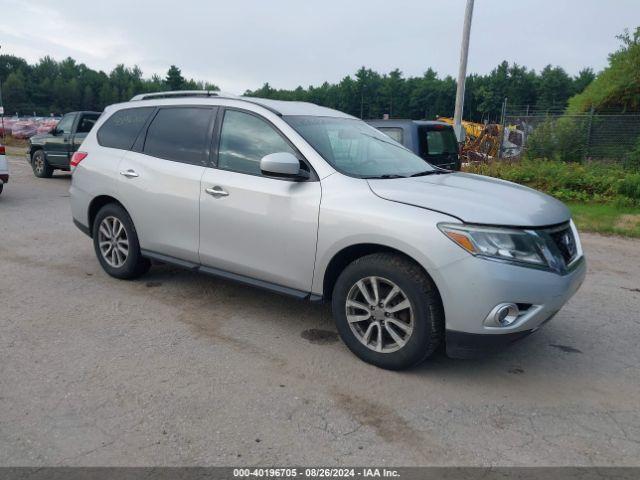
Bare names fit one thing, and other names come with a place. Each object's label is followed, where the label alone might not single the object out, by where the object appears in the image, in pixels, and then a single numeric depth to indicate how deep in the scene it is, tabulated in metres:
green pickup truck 14.75
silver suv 3.34
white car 10.28
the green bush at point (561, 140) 14.96
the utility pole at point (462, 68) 14.76
